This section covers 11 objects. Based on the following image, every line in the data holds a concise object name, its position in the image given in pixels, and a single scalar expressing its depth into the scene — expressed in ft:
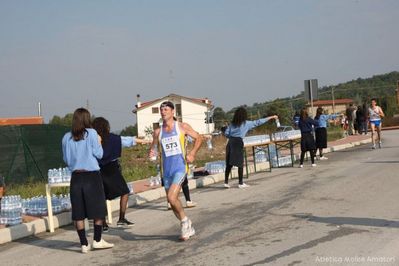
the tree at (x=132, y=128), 253.83
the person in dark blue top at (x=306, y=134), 52.80
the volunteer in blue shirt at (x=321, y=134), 59.88
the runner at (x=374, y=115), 63.57
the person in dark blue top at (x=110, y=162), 28.86
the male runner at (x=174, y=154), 24.36
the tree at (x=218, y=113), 221.13
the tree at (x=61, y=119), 203.43
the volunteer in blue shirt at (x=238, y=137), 41.68
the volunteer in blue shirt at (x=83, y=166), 23.47
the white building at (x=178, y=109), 264.15
